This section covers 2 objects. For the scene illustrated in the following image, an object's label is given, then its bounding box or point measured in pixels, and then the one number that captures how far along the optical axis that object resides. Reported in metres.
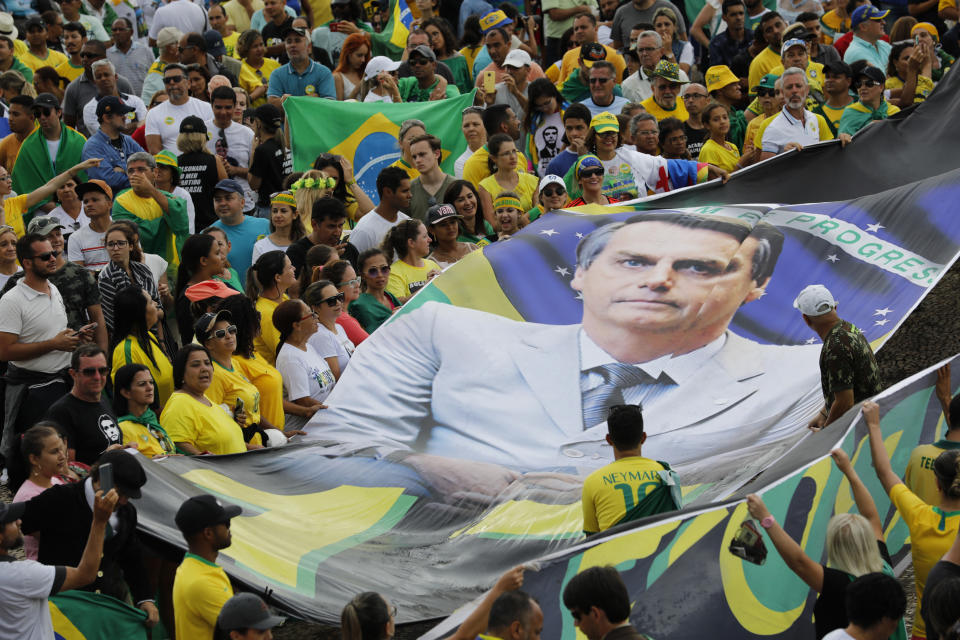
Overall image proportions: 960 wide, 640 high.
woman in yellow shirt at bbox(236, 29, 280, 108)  28.61
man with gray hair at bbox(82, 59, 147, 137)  24.97
